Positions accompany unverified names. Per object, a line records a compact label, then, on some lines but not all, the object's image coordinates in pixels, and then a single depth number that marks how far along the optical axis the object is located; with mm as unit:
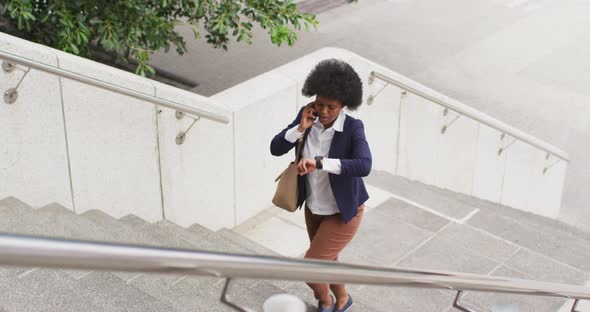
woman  4184
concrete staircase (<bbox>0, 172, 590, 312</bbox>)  3916
